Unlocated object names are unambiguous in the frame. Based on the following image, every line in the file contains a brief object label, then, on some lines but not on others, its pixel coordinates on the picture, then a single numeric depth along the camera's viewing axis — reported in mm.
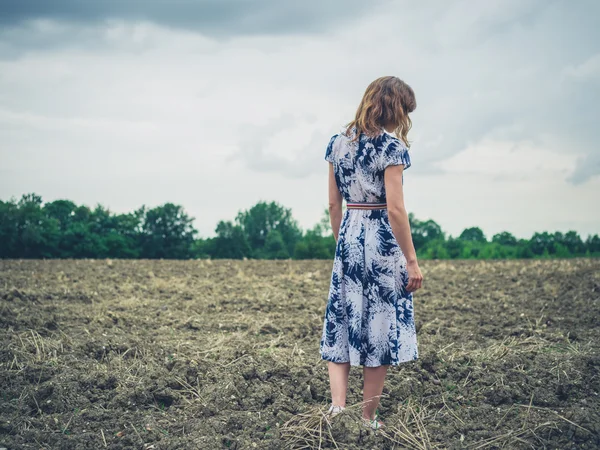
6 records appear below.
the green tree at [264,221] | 54750
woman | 3609
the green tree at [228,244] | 40375
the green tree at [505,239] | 37156
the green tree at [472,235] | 40531
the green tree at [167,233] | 36719
